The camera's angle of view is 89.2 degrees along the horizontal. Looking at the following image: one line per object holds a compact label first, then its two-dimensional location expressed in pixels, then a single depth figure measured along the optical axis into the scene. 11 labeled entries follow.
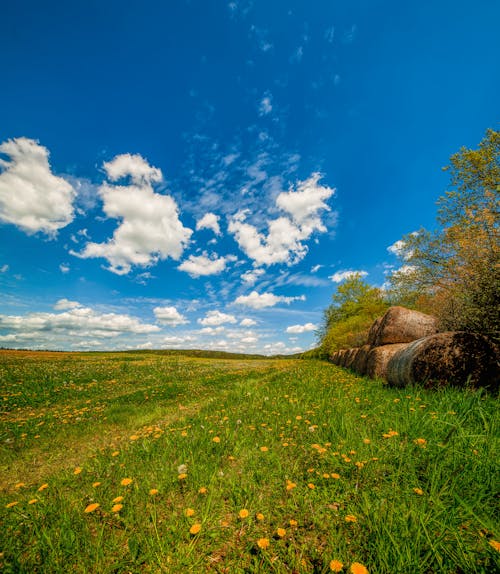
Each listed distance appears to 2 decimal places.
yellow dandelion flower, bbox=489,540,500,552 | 1.96
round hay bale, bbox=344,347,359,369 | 18.50
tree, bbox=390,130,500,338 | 7.72
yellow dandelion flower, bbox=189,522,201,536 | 2.41
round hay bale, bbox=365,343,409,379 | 11.16
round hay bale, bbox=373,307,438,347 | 11.56
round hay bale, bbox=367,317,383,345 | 14.03
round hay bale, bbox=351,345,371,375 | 13.72
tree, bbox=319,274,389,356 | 29.63
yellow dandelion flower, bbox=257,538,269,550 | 2.26
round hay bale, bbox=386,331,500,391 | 6.41
